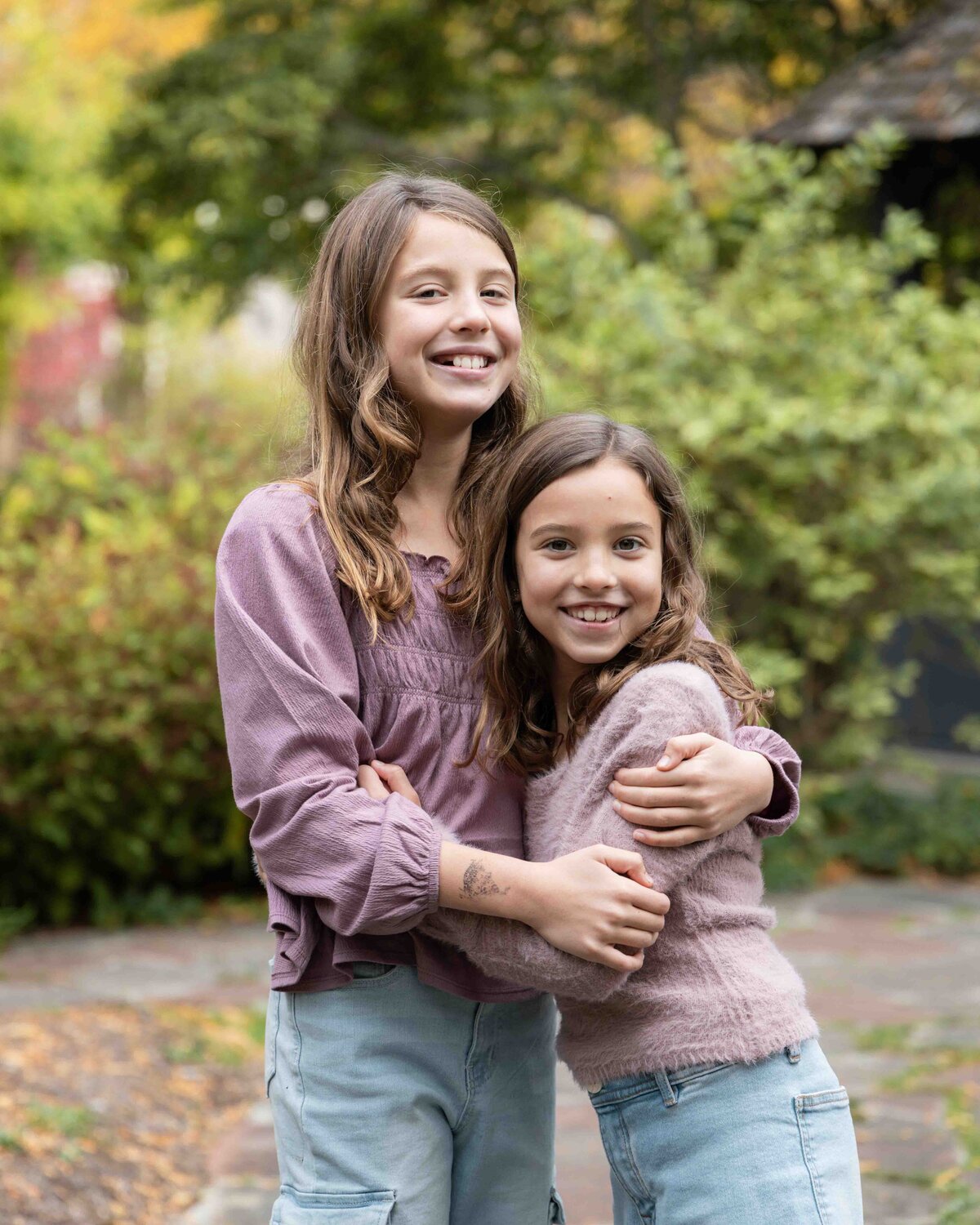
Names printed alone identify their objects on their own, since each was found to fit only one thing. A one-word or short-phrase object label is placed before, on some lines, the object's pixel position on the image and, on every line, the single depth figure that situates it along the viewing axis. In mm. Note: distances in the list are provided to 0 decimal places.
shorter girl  1679
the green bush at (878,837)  6477
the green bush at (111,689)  5242
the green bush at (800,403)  5891
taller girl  1670
